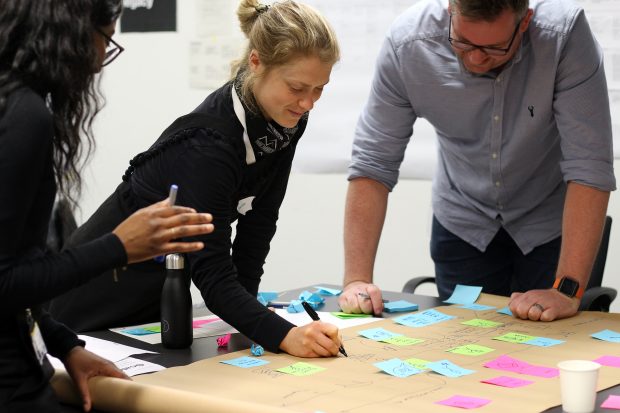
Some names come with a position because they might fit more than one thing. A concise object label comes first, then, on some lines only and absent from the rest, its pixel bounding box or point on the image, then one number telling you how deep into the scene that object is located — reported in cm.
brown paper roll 286
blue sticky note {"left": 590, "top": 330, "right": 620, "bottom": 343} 344
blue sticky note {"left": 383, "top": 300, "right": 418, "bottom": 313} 380
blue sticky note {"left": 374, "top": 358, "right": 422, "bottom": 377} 313
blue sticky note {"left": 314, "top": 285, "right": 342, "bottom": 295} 410
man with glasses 379
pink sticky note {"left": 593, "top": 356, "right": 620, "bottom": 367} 321
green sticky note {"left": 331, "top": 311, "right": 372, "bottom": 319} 374
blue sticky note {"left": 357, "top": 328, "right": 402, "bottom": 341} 345
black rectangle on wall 612
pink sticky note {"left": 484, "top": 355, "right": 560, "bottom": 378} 313
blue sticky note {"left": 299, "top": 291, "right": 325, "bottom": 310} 391
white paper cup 285
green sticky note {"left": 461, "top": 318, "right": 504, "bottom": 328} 360
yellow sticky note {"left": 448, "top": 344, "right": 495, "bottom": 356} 330
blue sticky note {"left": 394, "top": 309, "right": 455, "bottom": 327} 363
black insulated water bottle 336
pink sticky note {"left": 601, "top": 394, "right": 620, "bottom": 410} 290
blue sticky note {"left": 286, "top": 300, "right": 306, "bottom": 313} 378
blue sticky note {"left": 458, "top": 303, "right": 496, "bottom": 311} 383
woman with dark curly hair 267
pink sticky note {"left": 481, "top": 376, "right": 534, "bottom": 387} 304
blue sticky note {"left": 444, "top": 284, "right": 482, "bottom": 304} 394
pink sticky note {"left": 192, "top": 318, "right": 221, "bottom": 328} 362
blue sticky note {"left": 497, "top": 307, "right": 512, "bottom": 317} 375
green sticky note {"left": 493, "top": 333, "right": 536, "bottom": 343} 343
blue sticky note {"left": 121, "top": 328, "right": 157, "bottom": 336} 350
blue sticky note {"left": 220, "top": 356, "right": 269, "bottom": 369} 320
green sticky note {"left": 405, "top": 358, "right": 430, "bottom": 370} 318
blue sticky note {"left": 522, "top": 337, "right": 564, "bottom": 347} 339
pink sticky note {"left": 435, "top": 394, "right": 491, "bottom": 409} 291
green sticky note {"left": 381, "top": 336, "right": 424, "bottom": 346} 340
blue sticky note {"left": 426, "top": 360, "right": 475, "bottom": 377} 312
